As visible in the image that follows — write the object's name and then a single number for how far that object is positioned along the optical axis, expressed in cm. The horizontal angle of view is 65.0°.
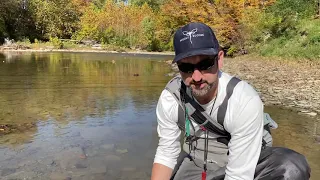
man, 160
